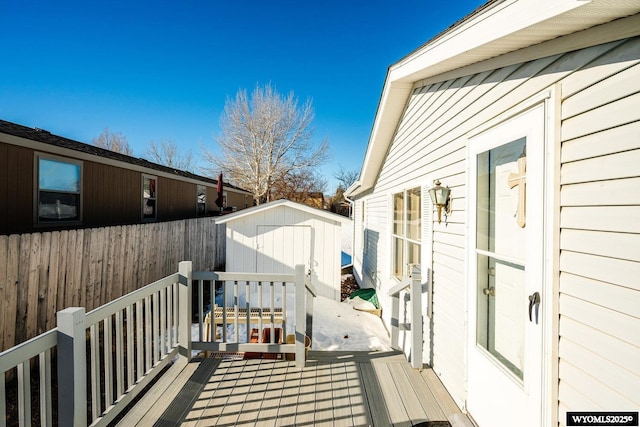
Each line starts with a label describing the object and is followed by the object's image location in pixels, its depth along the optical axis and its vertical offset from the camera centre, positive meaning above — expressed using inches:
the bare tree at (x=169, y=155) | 1096.8 +216.3
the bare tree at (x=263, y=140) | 714.2 +181.1
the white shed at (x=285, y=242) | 285.9 -25.5
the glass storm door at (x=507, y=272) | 66.3 -14.2
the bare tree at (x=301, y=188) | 831.7 +79.0
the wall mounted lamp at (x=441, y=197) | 116.3 +7.6
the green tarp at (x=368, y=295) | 253.2 -70.3
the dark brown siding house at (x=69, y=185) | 195.0 +23.1
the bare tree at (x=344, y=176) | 1168.2 +155.3
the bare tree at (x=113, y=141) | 1106.1 +263.0
